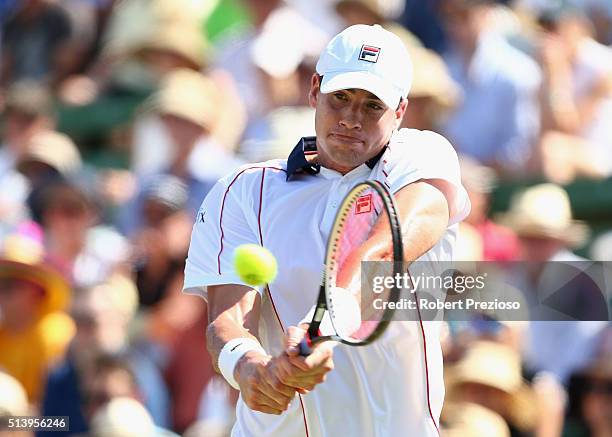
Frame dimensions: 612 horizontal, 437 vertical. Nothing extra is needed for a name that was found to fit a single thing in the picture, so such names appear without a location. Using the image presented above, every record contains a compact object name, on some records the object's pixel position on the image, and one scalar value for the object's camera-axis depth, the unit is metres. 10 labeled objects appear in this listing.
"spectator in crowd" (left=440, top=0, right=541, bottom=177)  16.97
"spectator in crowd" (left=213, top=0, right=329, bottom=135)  17.31
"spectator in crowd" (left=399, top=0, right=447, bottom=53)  18.11
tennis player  8.46
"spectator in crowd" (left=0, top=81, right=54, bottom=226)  17.58
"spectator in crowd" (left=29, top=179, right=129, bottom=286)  16.17
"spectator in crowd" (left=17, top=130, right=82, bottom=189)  17.72
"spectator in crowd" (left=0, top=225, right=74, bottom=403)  15.01
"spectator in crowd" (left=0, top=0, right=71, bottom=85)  20.48
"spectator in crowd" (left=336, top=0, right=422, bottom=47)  17.42
